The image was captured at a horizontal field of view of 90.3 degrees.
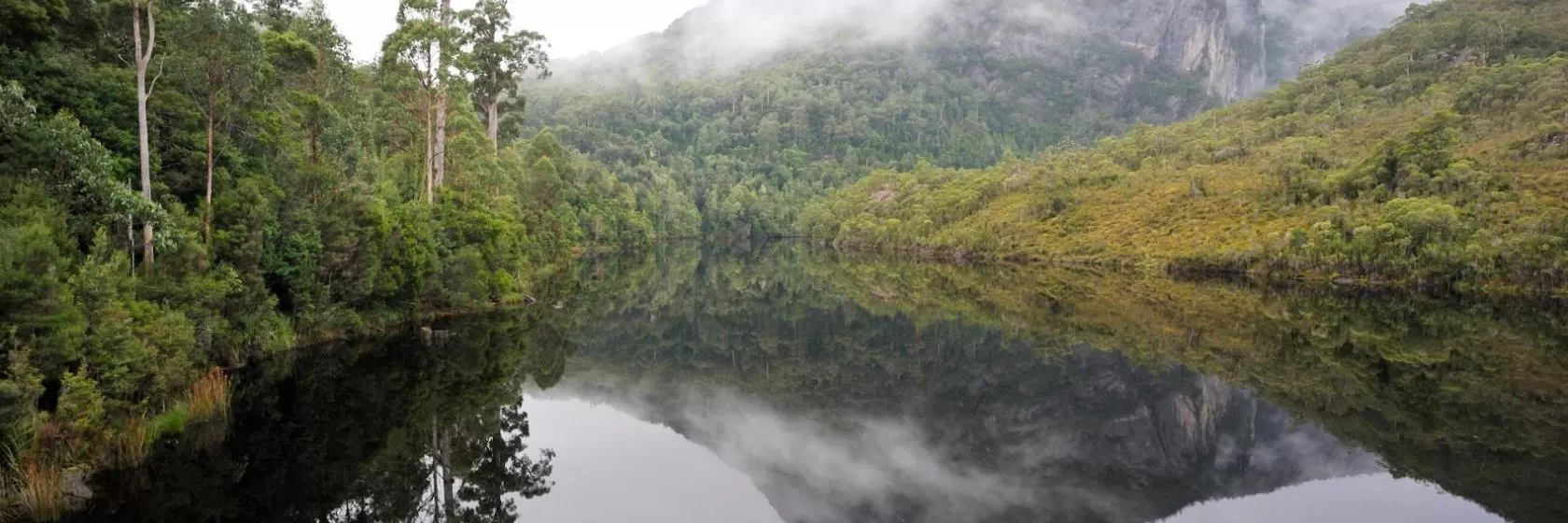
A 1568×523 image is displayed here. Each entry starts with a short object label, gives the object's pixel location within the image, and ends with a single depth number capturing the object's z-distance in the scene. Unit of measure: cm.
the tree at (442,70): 3331
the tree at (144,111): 1841
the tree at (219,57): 2091
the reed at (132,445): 1458
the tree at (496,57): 4281
